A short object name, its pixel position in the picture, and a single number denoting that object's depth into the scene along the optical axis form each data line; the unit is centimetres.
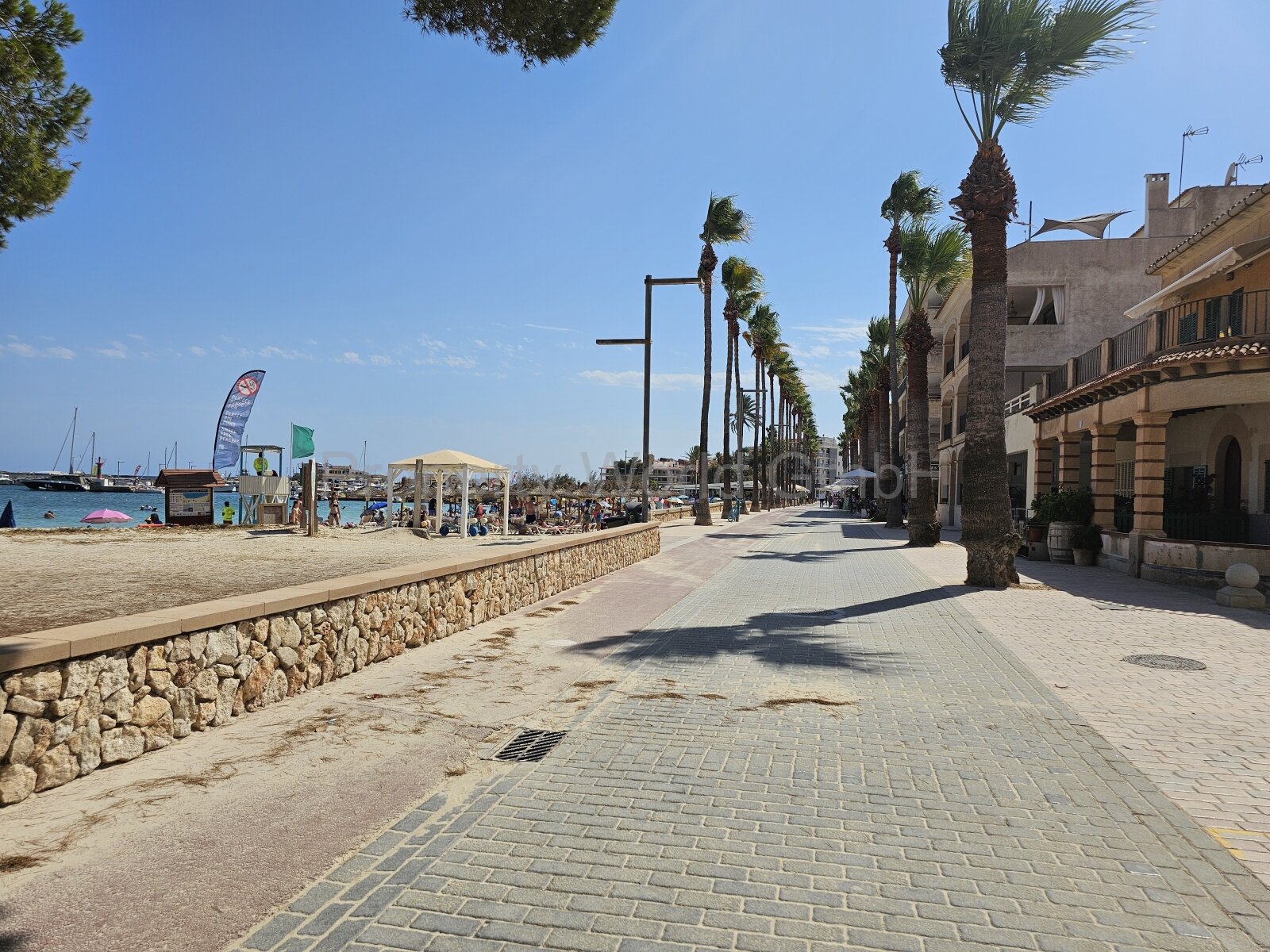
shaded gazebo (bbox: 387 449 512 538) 2323
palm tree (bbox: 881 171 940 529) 3116
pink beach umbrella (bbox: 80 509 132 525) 2639
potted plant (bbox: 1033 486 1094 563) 1967
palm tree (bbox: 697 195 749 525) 3541
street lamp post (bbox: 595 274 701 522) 2125
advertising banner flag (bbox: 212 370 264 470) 2764
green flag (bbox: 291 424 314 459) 2297
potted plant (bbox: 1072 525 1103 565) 1909
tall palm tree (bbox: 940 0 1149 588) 1441
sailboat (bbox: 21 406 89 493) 13562
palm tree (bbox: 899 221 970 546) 2511
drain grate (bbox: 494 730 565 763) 518
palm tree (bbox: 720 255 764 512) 4406
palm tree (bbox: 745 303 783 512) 6000
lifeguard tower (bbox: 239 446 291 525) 2334
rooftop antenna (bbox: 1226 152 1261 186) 3047
